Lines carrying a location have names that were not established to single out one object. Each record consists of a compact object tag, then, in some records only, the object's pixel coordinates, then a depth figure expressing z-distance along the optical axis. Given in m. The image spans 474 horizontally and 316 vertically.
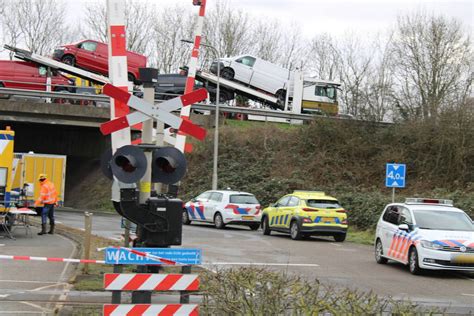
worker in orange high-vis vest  22.39
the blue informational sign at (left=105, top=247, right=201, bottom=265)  7.76
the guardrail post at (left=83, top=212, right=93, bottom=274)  14.03
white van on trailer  43.88
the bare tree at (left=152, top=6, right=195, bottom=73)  62.62
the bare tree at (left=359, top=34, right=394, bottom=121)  41.53
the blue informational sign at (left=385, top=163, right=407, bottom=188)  25.31
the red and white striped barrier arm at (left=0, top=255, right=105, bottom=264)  10.71
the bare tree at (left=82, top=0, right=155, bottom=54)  60.56
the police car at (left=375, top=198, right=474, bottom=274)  16.03
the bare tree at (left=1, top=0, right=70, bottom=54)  64.44
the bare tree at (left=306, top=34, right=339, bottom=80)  62.16
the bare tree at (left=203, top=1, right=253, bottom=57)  62.22
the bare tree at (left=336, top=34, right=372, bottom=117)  42.38
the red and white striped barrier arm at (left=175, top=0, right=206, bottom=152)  12.01
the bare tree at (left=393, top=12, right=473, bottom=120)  39.84
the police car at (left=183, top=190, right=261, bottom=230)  29.88
